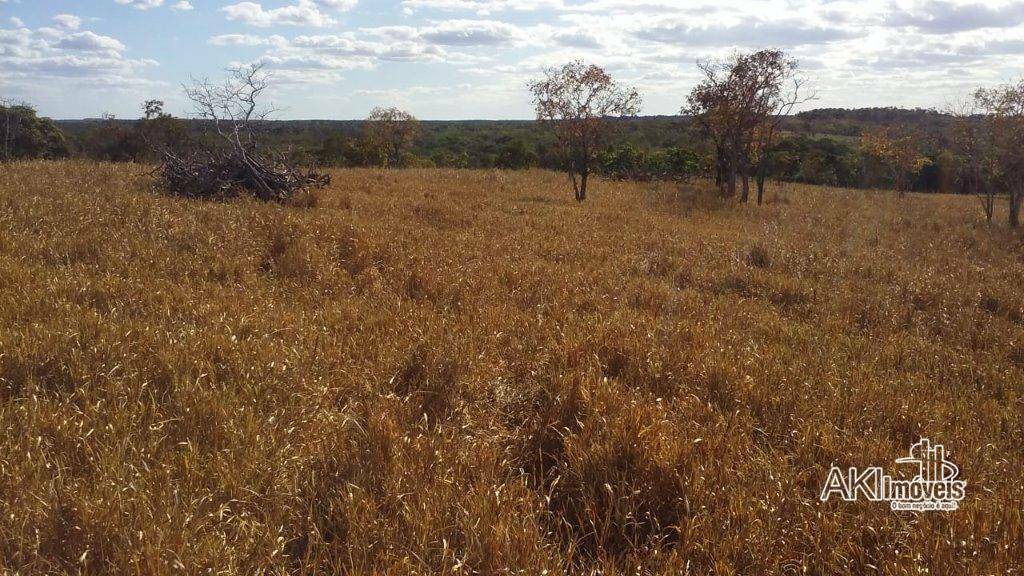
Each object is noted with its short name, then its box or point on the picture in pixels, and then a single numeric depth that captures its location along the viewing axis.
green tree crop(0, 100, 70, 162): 36.82
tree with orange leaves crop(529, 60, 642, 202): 18.73
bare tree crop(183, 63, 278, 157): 12.68
